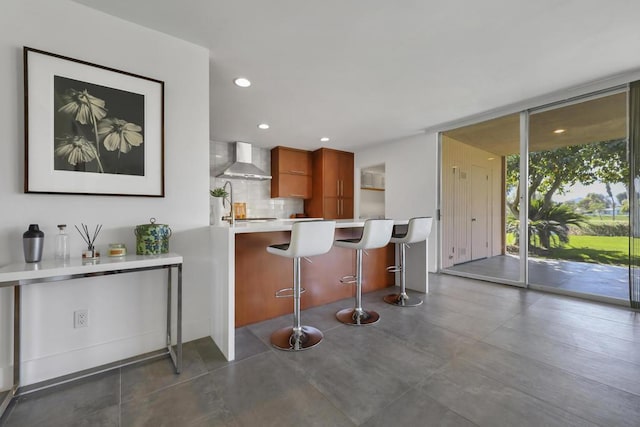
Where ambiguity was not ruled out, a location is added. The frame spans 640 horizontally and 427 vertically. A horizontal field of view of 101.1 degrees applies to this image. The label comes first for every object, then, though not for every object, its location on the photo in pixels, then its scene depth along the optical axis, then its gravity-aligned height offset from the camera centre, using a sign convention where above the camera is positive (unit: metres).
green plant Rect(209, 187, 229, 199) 2.20 +0.18
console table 1.24 -0.29
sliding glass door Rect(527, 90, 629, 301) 2.79 +0.20
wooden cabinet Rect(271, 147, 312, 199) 5.33 +0.88
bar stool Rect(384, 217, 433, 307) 2.75 -0.26
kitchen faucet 2.21 -0.03
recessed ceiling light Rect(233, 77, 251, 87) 2.64 +1.36
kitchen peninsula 1.82 -0.60
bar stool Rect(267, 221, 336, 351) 1.85 -0.27
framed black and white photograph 1.54 +0.55
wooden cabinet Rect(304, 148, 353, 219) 5.48 +0.63
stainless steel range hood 4.71 +0.87
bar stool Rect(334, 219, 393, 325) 2.31 -0.27
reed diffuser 1.59 -0.16
